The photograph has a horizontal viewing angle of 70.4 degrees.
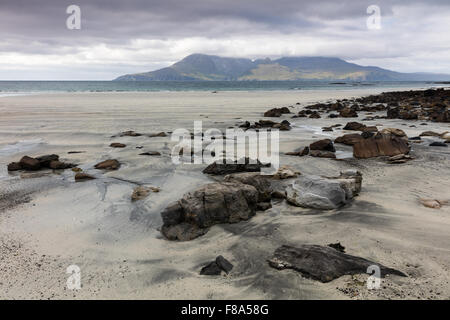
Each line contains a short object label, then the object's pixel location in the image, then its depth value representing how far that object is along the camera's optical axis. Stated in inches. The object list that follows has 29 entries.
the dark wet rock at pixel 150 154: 374.8
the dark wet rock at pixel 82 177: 290.0
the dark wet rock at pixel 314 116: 741.3
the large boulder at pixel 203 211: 187.5
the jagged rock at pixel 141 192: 244.9
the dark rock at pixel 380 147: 349.3
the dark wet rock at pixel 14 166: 321.1
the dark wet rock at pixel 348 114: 745.0
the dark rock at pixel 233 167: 290.5
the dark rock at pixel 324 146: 374.0
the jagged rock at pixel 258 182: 224.8
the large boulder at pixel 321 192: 213.2
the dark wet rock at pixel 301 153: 363.5
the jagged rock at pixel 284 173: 280.4
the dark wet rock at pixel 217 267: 150.1
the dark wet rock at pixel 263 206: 213.8
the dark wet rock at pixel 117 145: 424.3
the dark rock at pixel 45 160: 330.6
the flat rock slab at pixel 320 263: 142.3
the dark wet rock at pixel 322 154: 352.8
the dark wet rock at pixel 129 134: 510.9
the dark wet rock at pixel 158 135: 501.7
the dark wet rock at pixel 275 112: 772.0
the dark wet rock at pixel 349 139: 410.0
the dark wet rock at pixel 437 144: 394.5
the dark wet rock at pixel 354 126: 529.3
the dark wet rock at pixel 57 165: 328.5
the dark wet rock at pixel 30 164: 320.2
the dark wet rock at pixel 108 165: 324.2
